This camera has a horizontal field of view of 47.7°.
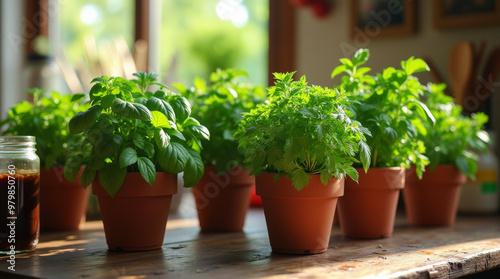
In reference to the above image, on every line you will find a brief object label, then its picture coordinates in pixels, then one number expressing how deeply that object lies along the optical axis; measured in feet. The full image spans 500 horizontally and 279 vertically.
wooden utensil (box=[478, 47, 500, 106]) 5.84
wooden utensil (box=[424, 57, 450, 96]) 6.10
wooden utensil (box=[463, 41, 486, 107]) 5.85
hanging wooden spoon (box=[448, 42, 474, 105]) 5.84
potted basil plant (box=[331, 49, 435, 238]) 4.00
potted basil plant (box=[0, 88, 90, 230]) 4.41
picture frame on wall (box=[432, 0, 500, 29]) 6.09
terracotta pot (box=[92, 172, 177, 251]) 3.47
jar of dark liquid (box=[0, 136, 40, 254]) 3.43
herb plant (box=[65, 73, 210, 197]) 3.30
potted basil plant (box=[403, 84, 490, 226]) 4.88
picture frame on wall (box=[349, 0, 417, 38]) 6.57
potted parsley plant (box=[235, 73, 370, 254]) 3.30
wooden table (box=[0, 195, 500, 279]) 2.87
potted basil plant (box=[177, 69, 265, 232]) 4.41
